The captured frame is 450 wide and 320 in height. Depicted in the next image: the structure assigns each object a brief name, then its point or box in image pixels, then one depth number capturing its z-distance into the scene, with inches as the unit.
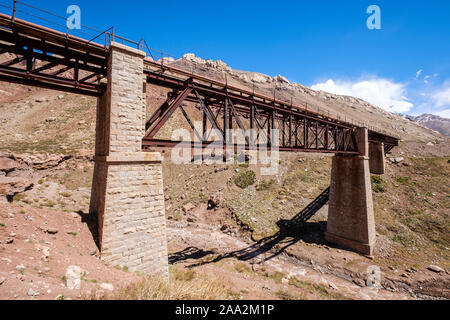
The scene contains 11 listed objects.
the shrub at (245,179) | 1237.1
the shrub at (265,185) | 1226.4
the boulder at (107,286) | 228.2
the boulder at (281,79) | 4606.3
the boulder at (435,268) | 659.8
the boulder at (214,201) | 1088.8
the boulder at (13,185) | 455.2
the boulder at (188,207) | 1103.7
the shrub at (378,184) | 1131.2
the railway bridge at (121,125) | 302.8
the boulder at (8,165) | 729.9
